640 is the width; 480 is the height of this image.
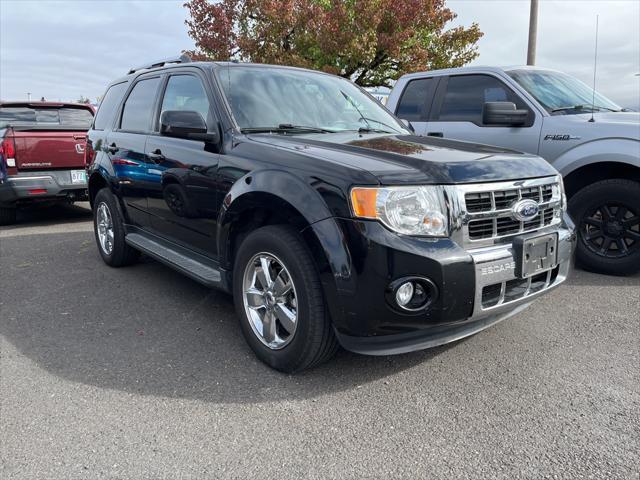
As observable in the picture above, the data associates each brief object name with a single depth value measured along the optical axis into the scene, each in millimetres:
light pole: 11286
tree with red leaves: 13391
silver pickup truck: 4652
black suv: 2475
